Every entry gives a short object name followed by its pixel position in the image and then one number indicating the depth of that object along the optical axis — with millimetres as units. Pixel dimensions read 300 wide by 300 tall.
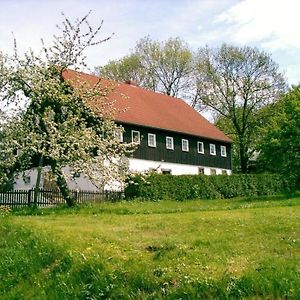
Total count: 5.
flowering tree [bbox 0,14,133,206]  28156
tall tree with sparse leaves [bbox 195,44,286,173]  62344
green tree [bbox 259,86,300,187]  34750
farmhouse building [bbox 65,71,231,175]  46094
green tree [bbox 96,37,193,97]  65625
